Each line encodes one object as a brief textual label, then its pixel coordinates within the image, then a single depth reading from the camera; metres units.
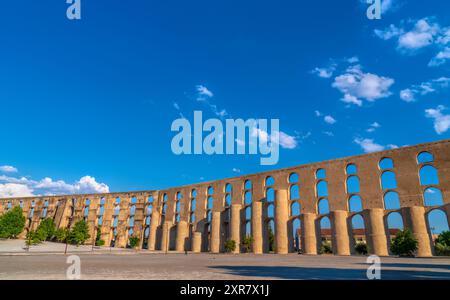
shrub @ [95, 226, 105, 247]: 62.94
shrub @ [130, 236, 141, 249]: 61.19
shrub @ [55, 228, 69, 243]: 63.01
